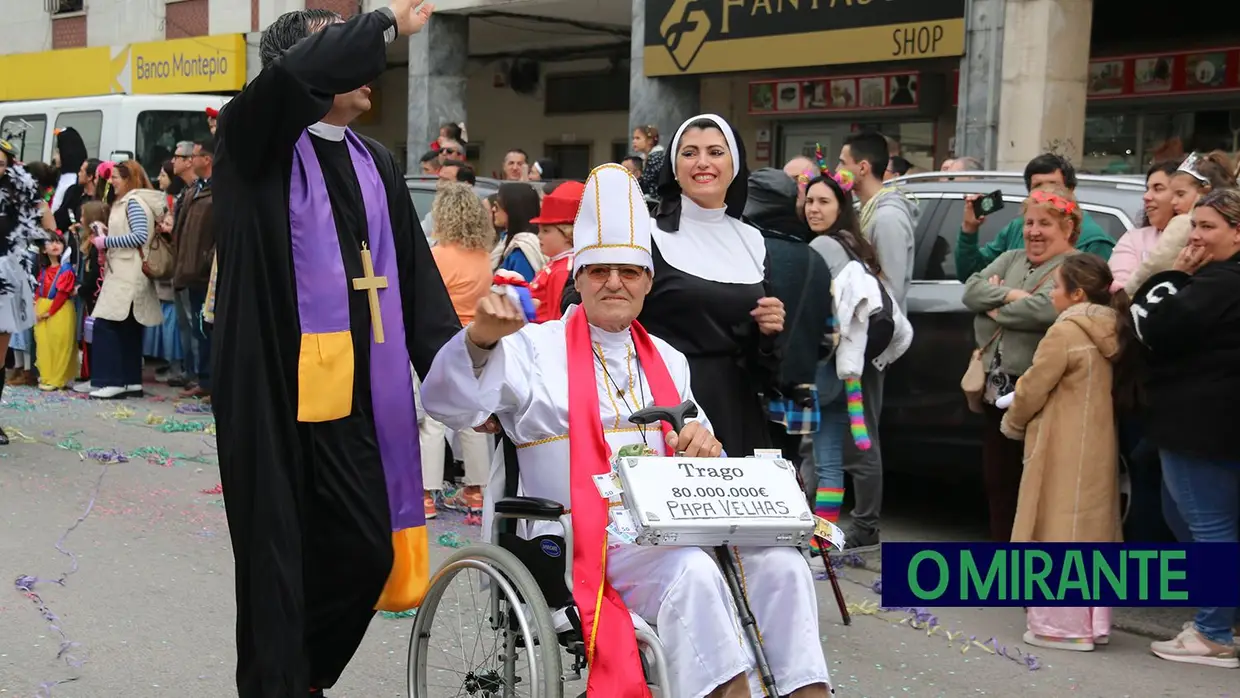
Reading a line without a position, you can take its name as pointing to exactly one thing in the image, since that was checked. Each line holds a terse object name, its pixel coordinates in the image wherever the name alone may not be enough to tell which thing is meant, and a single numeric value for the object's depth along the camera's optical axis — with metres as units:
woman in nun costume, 5.13
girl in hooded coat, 5.94
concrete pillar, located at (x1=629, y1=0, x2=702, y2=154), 18.53
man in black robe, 3.72
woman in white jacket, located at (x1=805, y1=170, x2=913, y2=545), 6.93
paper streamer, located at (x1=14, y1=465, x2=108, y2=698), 5.14
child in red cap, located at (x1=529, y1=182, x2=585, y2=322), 6.82
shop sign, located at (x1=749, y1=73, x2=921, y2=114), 17.83
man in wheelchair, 3.74
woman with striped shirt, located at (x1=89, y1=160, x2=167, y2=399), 12.04
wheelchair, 3.64
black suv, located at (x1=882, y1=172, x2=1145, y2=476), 7.43
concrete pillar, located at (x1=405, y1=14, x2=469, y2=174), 21.61
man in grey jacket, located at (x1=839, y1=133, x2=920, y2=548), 7.30
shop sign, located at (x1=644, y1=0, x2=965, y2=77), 15.01
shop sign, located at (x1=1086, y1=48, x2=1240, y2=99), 14.81
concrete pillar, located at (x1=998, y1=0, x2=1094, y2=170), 14.17
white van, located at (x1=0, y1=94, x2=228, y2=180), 17.52
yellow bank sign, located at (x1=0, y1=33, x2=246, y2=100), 24.48
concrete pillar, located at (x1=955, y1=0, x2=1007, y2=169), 14.43
